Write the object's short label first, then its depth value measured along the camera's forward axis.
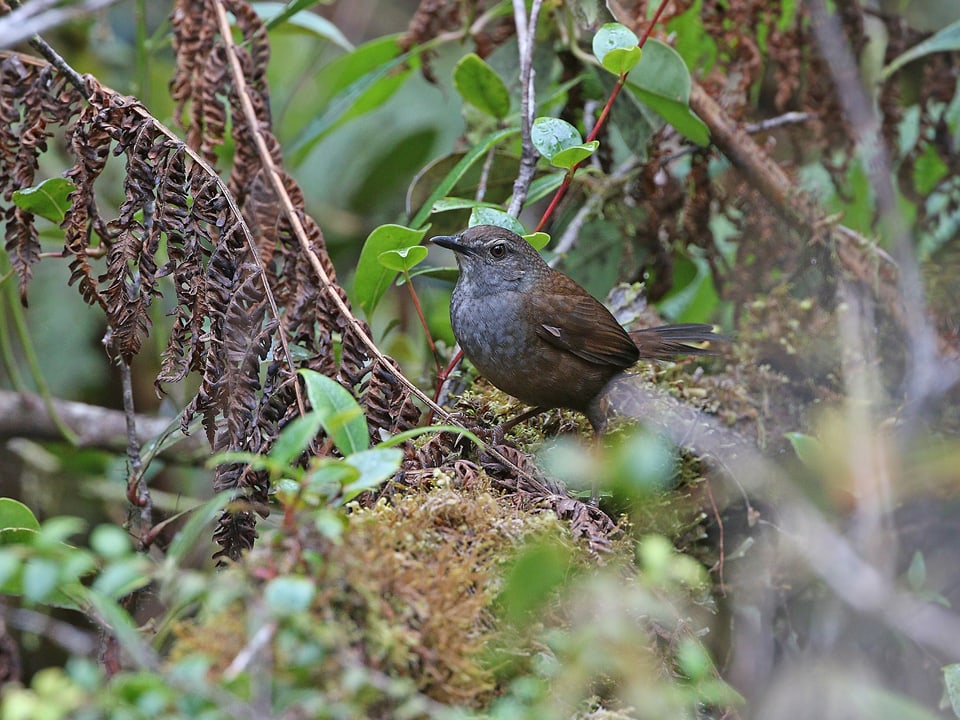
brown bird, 6.77
